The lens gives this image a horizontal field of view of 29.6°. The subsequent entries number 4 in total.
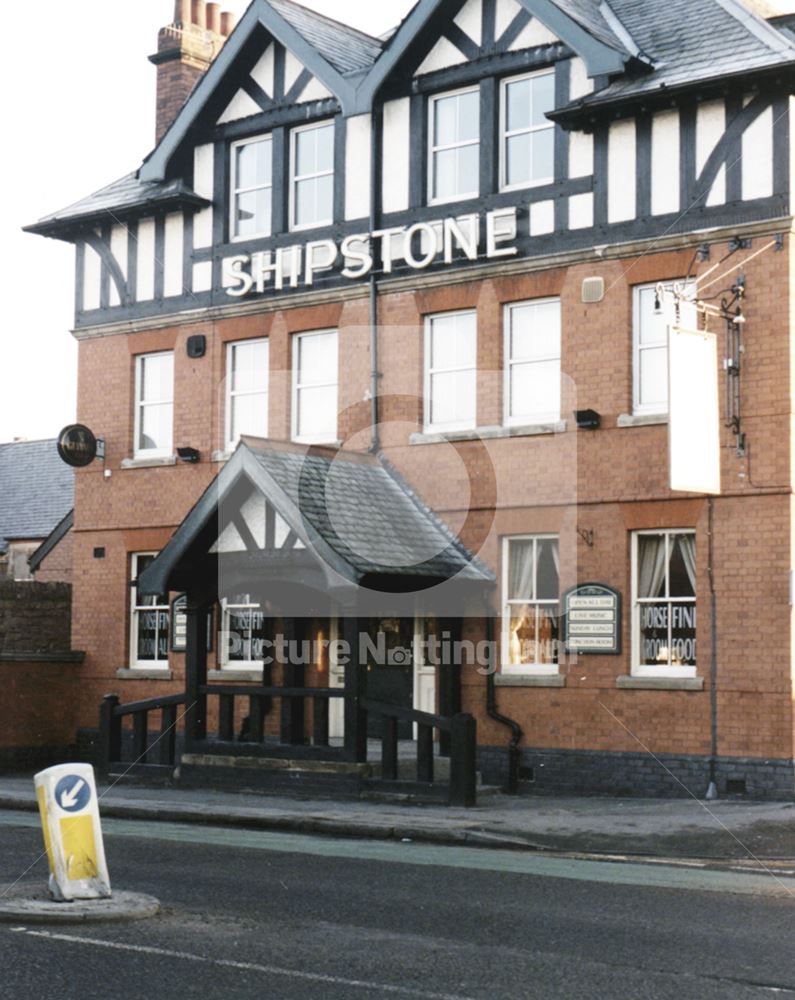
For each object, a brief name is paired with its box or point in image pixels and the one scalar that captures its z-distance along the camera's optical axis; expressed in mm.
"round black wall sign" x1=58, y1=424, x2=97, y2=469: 24688
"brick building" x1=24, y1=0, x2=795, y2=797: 18906
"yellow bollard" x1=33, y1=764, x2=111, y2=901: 10461
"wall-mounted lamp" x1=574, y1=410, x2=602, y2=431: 20000
